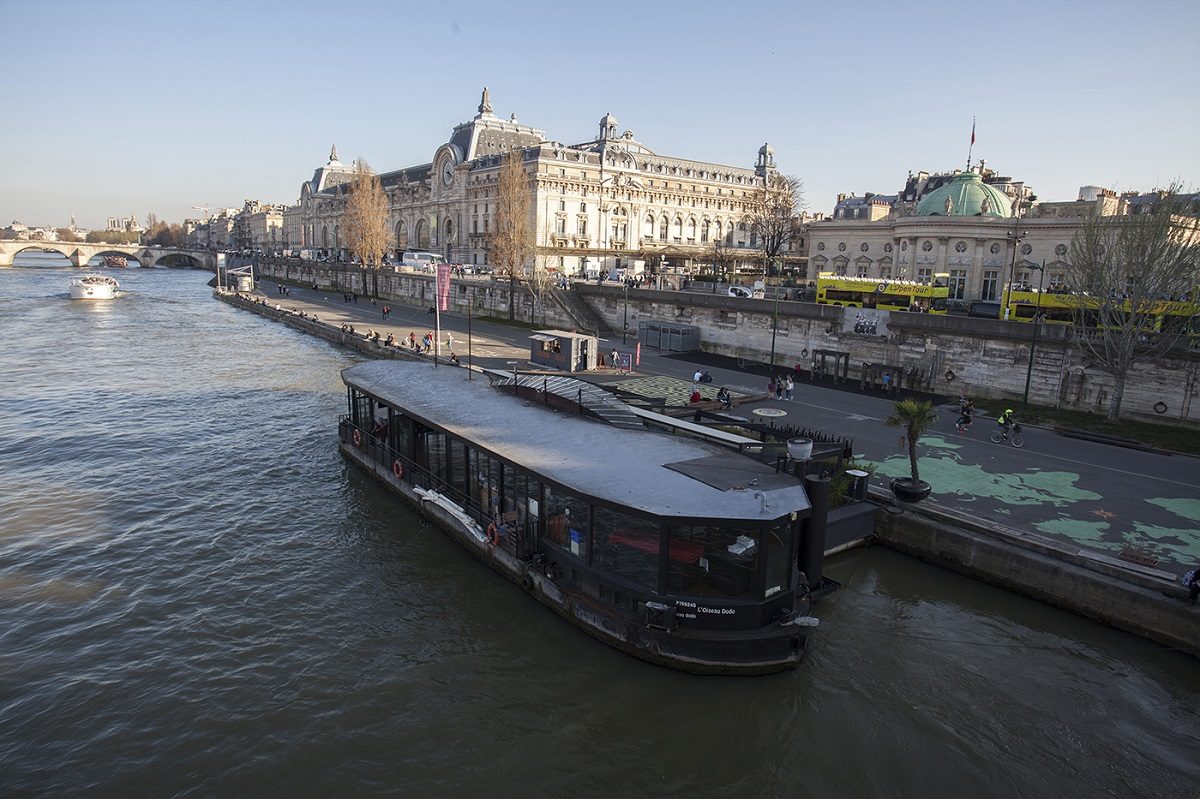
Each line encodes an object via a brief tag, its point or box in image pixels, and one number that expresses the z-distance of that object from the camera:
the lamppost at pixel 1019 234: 51.71
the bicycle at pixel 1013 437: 25.67
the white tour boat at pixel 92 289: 84.19
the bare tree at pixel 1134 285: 27.30
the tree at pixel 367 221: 86.38
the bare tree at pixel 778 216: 77.62
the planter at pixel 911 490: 18.69
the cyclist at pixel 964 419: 27.42
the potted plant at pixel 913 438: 18.76
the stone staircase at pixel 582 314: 56.19
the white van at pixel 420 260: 85.25
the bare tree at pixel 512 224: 63.41
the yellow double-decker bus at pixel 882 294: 42.97
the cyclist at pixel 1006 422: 25.97
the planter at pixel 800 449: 13.75
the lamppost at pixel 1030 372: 31.19
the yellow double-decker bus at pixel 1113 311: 28.17
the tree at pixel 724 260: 82.72
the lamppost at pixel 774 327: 40.94
